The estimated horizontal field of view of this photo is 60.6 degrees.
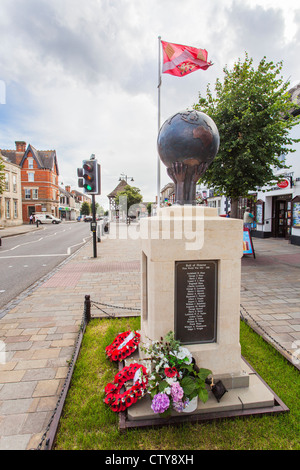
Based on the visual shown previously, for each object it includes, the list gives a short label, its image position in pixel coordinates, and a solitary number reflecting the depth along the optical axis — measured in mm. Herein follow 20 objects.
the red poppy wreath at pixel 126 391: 2549
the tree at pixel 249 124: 9000
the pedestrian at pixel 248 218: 12305
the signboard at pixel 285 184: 14922
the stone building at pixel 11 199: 32803
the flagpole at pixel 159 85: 12056
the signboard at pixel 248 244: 10348
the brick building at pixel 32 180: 47625
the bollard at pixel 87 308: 4559
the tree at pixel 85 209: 86062
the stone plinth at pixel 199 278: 2686
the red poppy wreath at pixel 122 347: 3365
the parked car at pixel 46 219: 42984
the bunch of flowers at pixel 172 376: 2350
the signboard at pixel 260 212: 18047
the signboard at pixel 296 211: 14227
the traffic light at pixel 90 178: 9852
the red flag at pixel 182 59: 8948
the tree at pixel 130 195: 50934
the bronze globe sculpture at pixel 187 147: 2865
